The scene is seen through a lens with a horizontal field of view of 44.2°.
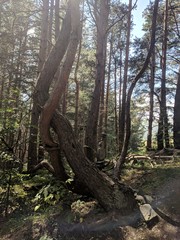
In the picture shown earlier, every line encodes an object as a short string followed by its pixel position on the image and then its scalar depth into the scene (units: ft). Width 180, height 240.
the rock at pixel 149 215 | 13.14
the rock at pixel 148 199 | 15.36
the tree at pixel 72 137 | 14.39
